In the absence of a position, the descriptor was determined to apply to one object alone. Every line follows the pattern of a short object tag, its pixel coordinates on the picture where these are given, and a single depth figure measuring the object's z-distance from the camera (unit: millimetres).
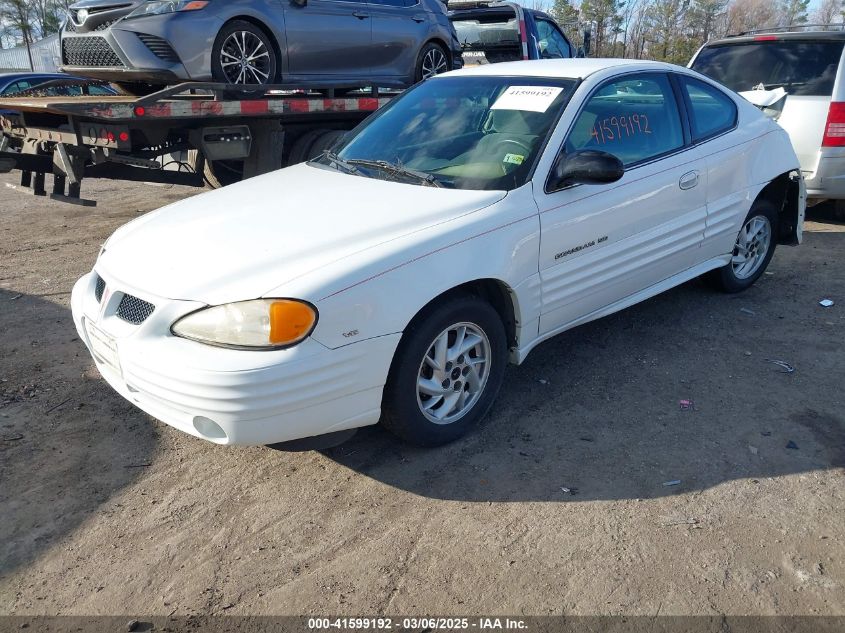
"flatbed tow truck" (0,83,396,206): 5391
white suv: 6812
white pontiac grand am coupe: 2818
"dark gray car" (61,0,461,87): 6039
